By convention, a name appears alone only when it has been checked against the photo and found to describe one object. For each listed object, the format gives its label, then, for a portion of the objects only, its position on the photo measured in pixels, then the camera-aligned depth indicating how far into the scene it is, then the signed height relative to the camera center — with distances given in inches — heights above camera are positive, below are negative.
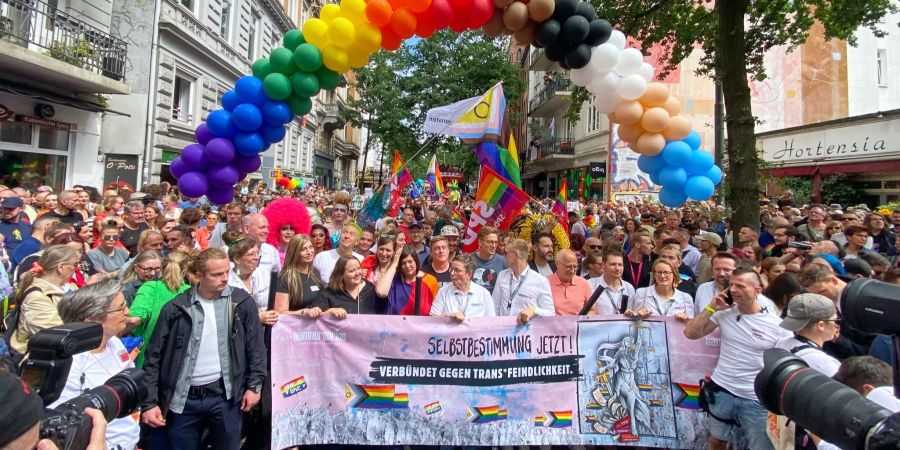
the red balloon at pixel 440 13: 226.5 +99.9
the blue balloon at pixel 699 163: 228.2 +40.0
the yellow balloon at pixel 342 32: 230.2 +90.5
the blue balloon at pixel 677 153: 226.8 +43.7
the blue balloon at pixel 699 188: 223.6 +29.1
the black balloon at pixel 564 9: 224.7 +102.2
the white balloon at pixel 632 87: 230.1 +72.1
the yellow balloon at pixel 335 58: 237.3 +81.4
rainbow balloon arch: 227.6 +75.3
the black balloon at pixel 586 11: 228.7 +103.4
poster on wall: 791.1 +122.3
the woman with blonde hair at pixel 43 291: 135.0 -17.1
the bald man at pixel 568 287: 182.5 -12.8
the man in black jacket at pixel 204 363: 132.2 -32.5
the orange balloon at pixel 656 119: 227.5 +57.8
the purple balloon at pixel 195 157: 240.4 +34.6
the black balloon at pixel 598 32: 227.5 +94.1
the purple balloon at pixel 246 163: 249.6 +34.6
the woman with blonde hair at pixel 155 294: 149.3 -17.9
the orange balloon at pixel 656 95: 231.3 +69.4
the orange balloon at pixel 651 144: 230.7 +48.2
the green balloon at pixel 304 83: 240.2 +70.2
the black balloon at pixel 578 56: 228.5 +83.8
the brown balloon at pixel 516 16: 223.8 +97.8
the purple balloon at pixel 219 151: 236.2 +37.5
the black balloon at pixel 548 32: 225.8 +92.6
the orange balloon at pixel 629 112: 233.0 +61.9
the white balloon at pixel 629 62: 230.2 +83.3
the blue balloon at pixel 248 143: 240.4 +42.1
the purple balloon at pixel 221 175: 241.0 +27.2
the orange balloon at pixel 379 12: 225.3 +98.0
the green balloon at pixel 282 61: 241.1 +80.3
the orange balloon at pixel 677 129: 229.6 +54.5
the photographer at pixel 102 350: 108.4 -26.1
